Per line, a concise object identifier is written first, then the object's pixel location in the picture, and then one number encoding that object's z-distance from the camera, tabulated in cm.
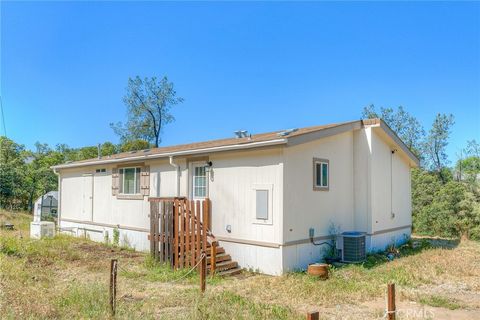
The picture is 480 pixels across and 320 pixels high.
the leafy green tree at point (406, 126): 2888
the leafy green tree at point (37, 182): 2398
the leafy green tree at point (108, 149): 3403
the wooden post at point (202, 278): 621
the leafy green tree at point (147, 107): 3212
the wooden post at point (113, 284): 496
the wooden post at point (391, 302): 432
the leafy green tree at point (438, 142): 2806
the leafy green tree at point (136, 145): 2893
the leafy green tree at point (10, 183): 2109
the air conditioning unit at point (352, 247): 930
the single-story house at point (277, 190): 849
